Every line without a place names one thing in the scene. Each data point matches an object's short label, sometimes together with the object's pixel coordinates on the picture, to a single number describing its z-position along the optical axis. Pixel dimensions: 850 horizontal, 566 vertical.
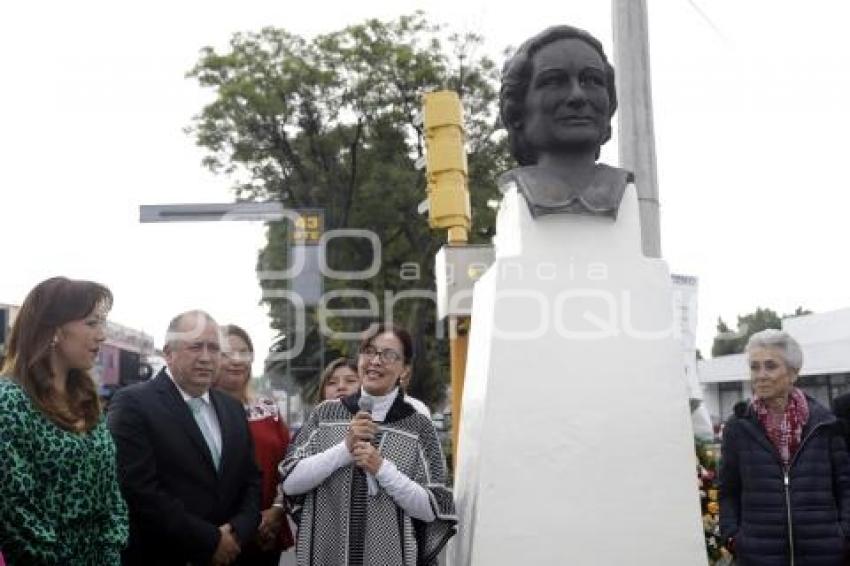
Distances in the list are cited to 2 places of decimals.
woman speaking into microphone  3.66
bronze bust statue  4.23
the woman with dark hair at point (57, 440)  2.80
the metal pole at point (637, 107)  5.91
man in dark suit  3.66
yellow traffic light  6.53
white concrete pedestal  3.86
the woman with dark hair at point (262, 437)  4.25
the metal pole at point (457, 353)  6.22
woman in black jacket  3.95
